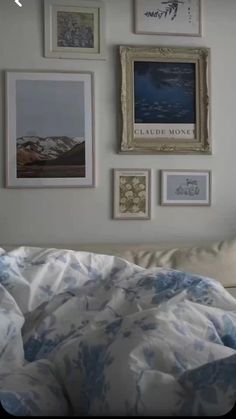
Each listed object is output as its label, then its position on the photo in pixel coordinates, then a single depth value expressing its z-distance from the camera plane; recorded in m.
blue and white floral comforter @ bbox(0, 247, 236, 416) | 0.65
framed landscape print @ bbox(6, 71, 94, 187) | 2.23
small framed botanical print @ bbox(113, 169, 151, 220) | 2.31
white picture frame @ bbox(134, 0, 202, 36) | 2.32
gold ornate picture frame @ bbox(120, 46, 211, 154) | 2.30
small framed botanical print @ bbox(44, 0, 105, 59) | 2.25
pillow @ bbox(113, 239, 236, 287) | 1.96
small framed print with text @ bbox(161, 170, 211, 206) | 2.36
